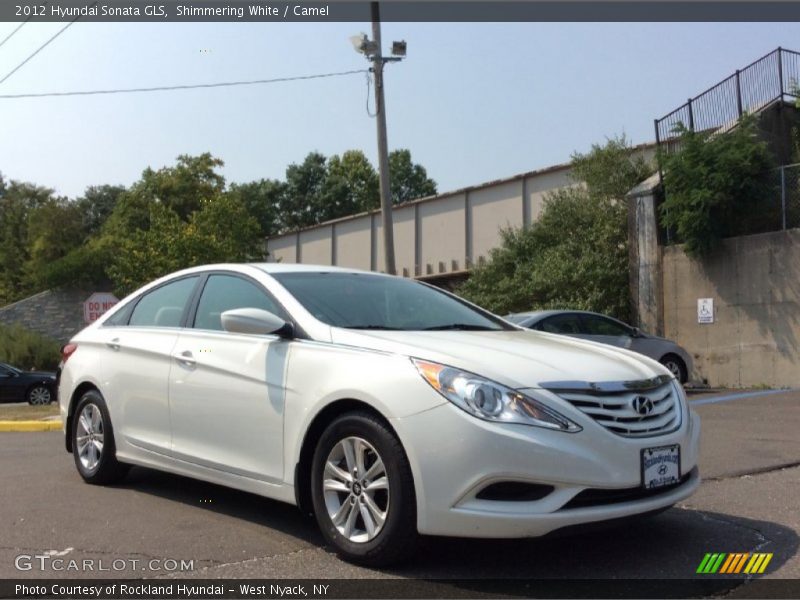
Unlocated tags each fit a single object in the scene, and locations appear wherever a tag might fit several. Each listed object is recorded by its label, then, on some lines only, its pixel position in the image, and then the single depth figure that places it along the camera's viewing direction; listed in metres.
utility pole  17.08
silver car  13.02
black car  22.08
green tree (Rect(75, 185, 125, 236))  65.81
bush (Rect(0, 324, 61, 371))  30.34
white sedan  3.81
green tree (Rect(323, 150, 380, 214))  65.31
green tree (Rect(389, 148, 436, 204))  69.62
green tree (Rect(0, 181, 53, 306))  52.25
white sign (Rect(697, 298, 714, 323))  17.91
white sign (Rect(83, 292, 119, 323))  15.45
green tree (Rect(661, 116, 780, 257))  17.11
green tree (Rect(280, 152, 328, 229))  65.94
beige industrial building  23.31
